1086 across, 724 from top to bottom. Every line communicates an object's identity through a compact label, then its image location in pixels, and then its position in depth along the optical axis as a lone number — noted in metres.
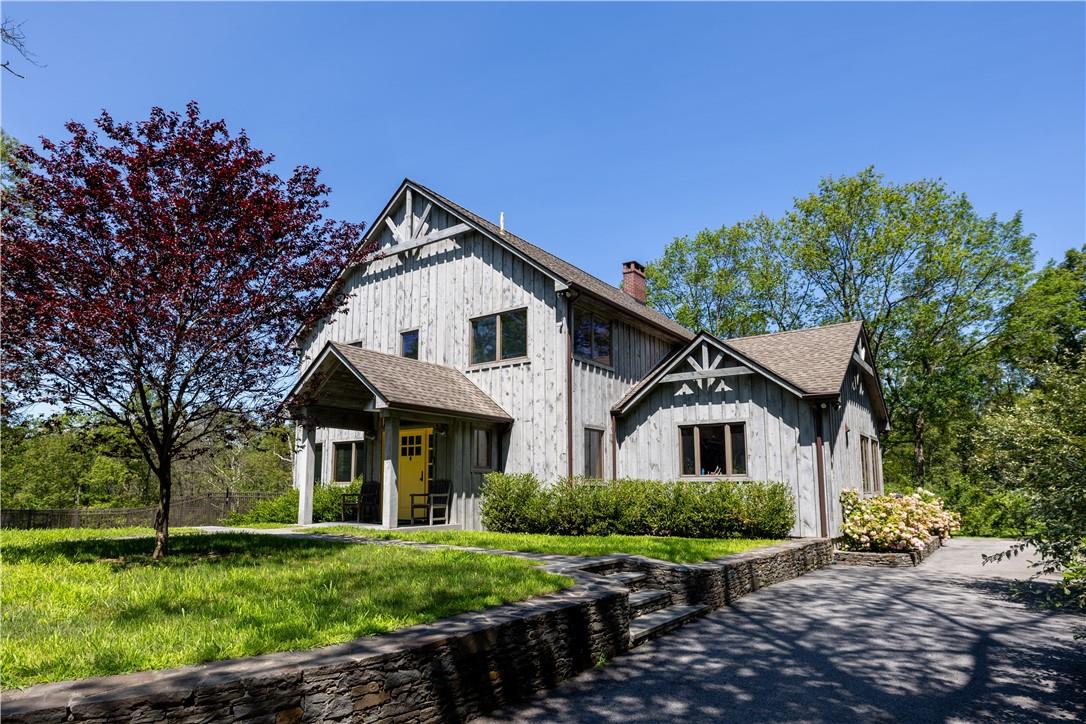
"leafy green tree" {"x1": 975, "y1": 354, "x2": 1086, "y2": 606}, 5.14
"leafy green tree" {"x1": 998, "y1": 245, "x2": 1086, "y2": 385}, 28.83
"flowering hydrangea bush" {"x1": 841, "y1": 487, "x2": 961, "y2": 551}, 12.73
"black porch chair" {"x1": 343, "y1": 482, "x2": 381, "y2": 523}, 16.31
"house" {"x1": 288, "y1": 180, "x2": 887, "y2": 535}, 14.34
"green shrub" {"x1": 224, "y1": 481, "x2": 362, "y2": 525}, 17.64
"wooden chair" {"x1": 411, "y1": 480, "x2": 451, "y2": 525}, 15.49
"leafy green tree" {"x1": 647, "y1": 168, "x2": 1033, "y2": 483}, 29.70
